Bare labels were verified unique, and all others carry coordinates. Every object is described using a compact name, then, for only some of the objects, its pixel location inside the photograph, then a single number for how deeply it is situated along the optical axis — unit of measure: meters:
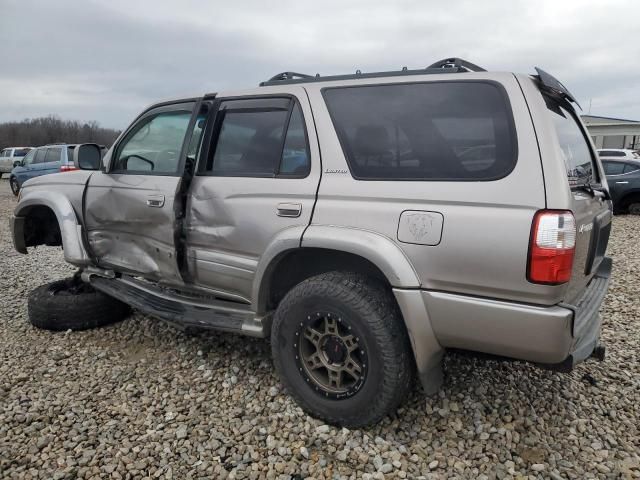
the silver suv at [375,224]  2.06
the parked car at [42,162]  14.54
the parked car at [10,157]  26.05
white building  36.75
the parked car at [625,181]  10.89
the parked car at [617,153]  18.19
